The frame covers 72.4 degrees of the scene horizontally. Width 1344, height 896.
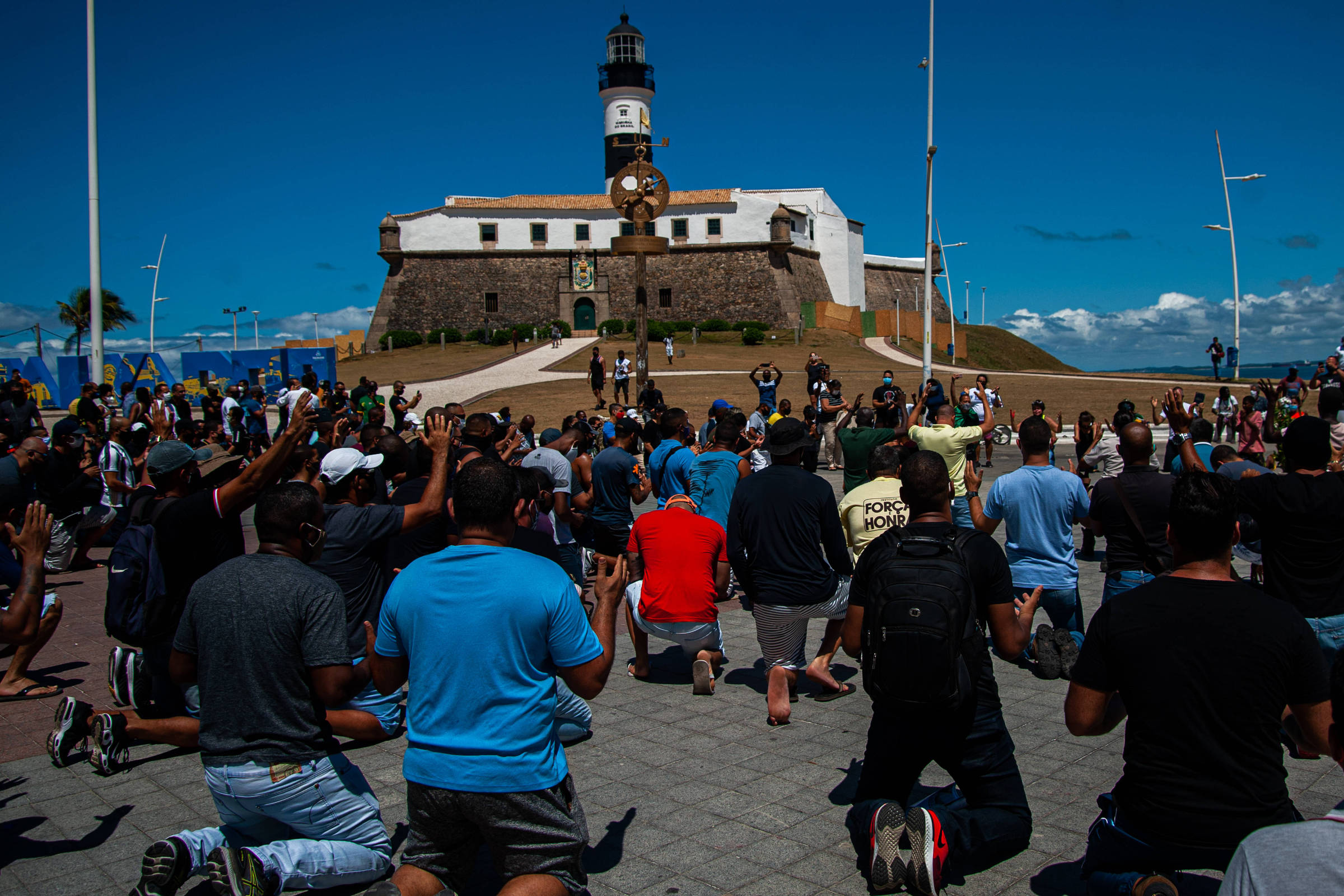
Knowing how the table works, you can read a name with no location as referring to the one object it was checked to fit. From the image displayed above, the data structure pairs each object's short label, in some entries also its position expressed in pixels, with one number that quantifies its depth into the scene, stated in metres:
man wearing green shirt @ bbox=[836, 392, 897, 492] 8.79
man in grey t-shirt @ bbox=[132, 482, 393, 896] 3.14
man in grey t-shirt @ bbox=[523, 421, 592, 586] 7.93
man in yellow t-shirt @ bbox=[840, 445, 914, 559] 5.80
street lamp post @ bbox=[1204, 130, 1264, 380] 34.88
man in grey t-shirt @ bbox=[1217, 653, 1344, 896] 1.59
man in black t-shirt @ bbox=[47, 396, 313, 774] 4.22
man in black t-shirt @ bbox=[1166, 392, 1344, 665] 4.46
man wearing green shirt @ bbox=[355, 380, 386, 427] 19.45
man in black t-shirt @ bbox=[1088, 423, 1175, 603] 5.39
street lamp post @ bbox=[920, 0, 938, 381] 24.36
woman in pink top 10.81
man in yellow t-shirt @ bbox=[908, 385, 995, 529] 7.51
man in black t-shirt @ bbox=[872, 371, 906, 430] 12.12
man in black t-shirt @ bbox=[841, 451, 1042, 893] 3.40
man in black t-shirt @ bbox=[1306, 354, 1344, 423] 8.78
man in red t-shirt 5.95
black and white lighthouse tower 61.16
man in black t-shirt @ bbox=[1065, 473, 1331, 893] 2.66
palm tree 65.25
